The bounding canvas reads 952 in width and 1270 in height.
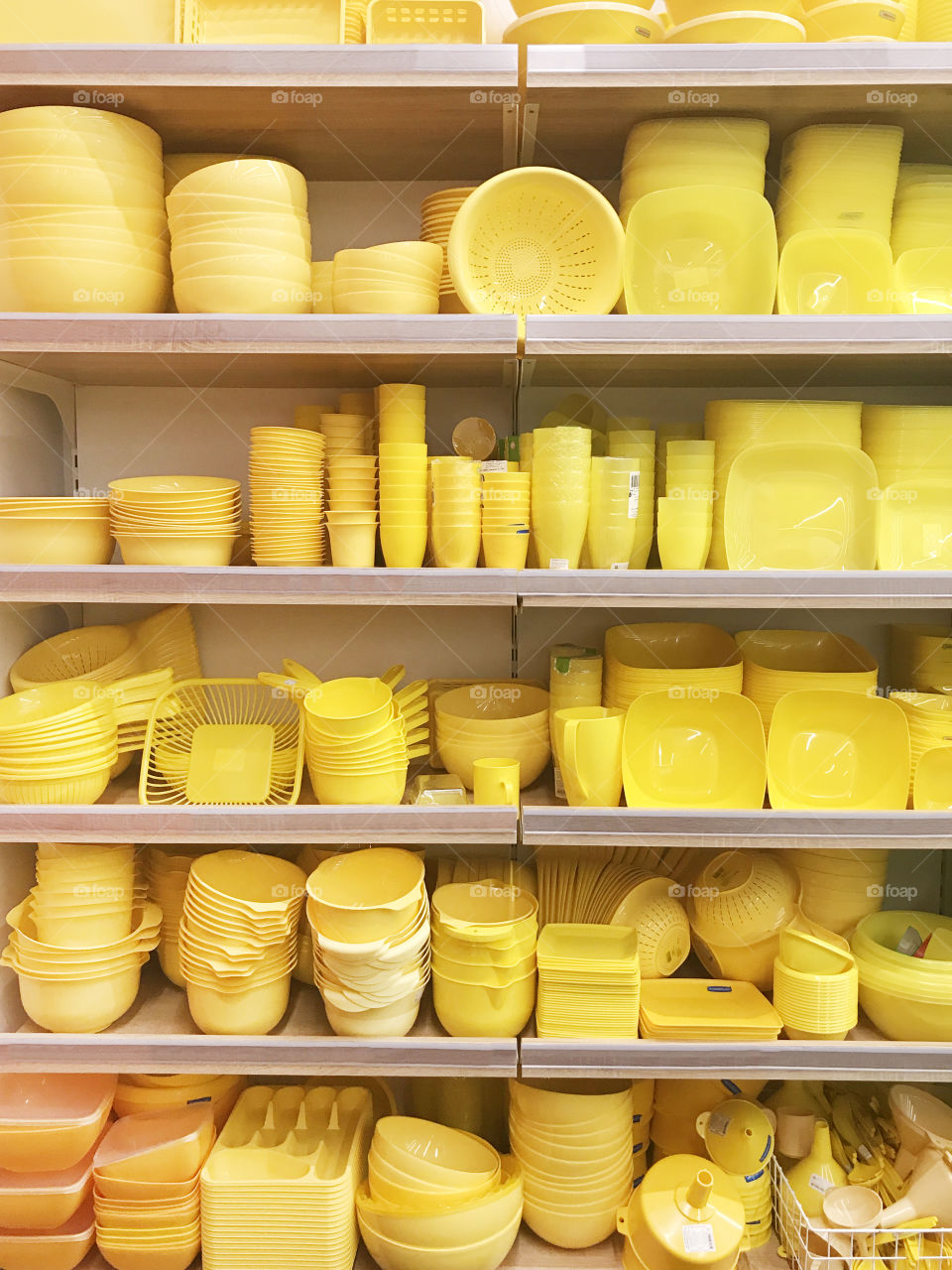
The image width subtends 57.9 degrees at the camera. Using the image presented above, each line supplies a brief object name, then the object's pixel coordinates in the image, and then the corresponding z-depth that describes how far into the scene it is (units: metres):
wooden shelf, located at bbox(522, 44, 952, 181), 1.60
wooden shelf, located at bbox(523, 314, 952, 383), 1.63
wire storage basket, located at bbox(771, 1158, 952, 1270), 1.67
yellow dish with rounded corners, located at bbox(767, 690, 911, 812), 1.85
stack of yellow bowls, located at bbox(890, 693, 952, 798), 1.83
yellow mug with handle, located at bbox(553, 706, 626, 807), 1.73
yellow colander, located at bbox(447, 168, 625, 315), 1.69
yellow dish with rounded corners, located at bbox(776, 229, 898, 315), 1.77
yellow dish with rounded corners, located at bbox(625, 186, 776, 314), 1.76
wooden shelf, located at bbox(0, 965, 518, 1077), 1.72
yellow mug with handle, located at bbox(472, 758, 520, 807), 1.77
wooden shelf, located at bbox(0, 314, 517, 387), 1.64
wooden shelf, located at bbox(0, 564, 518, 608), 1.68
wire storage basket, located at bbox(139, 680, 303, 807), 1.86
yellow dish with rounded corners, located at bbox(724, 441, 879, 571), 1.83
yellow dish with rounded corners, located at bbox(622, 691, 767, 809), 1.86
